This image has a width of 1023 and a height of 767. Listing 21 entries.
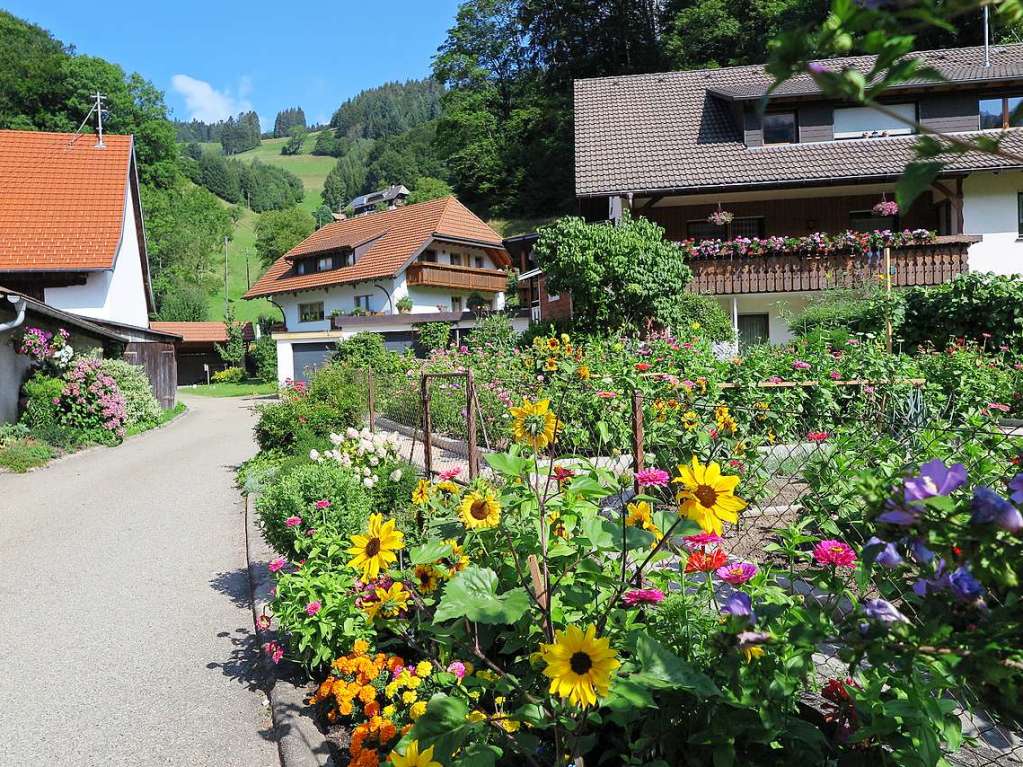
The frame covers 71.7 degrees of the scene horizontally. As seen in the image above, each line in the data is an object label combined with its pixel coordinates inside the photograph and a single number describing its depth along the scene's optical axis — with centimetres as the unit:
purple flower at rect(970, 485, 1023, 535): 110
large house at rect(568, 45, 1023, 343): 1714
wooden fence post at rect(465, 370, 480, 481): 545
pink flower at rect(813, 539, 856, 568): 210
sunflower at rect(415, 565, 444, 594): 258
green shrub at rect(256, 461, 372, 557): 471
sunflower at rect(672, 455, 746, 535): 184
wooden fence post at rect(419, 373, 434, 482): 569
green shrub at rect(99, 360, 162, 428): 1595
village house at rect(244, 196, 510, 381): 3366
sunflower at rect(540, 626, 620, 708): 167
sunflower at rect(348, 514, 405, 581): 229
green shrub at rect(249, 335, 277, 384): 3641
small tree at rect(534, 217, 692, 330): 1383
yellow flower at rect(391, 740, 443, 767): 190
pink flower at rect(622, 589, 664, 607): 222
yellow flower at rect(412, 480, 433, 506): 310
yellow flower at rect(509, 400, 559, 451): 252
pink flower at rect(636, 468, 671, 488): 245
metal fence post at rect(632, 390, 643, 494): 399
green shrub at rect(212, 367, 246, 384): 3895
